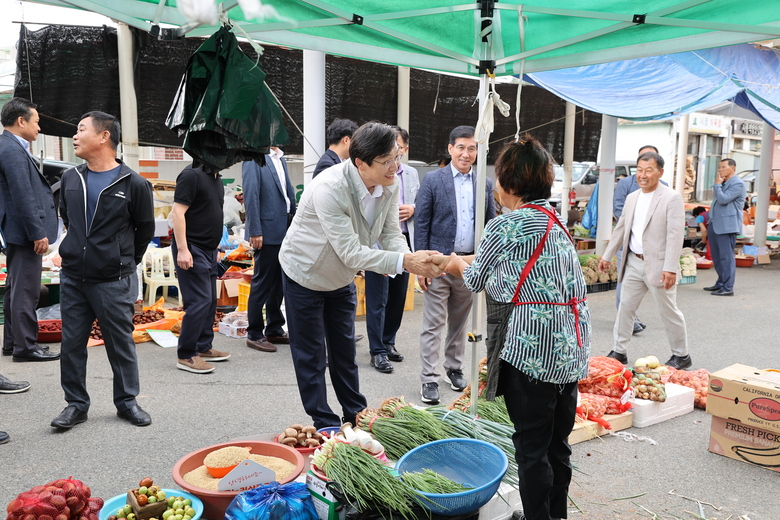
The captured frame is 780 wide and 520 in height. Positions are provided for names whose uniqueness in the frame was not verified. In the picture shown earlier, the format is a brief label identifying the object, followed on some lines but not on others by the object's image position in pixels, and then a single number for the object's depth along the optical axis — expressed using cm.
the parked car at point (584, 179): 1936
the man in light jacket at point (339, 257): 341
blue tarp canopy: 810
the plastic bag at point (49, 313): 678
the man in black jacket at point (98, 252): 405
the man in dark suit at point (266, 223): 618
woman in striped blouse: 269
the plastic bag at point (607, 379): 468
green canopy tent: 358
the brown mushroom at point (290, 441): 354
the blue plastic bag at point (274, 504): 273
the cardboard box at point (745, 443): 402
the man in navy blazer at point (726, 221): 982
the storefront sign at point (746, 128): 2898
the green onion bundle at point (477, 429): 345
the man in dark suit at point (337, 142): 529
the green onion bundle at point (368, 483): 276
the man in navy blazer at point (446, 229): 503
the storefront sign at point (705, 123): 2651
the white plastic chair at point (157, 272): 793
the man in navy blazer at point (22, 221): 536
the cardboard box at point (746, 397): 398
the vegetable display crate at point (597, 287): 1001
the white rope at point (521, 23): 377
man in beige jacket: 574
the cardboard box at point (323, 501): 282
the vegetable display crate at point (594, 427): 430
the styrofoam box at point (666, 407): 467
